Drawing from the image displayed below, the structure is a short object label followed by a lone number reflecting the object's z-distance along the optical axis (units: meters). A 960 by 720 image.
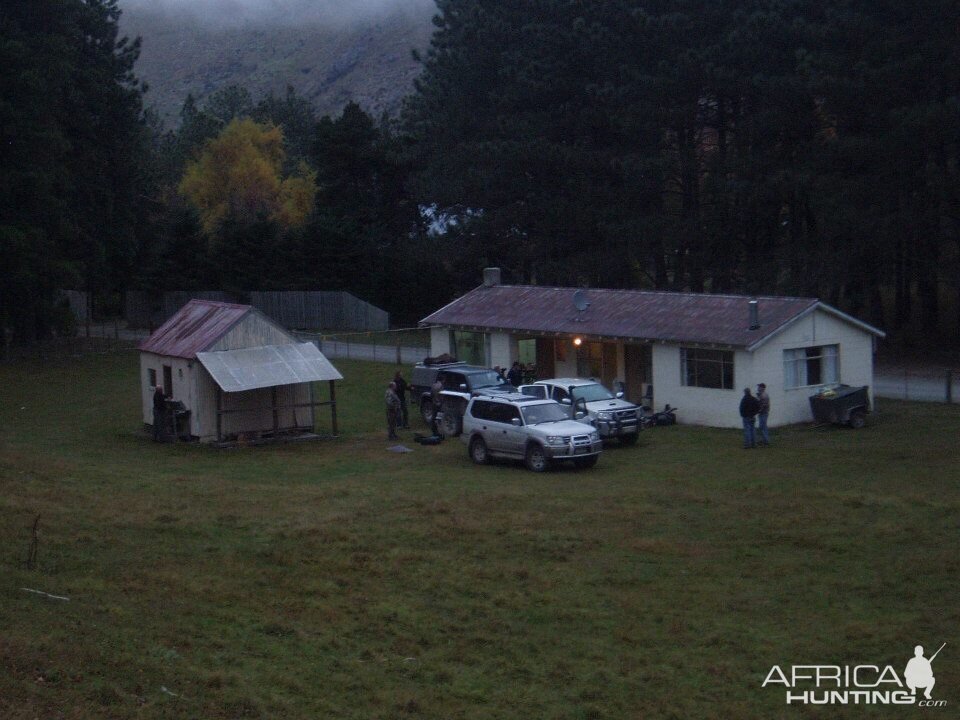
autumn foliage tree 100.62
